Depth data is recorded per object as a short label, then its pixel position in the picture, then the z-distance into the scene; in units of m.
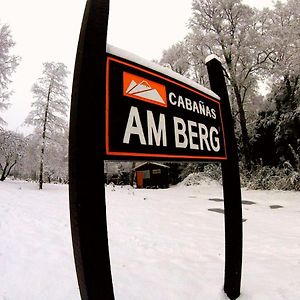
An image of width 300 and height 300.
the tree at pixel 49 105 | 17.84
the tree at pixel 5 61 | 18.48
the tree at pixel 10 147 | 18.75
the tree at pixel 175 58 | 22.47
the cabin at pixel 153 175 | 23.19
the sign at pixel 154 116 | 1.52
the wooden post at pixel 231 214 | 2.42
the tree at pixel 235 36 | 16.86
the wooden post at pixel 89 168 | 1.34
